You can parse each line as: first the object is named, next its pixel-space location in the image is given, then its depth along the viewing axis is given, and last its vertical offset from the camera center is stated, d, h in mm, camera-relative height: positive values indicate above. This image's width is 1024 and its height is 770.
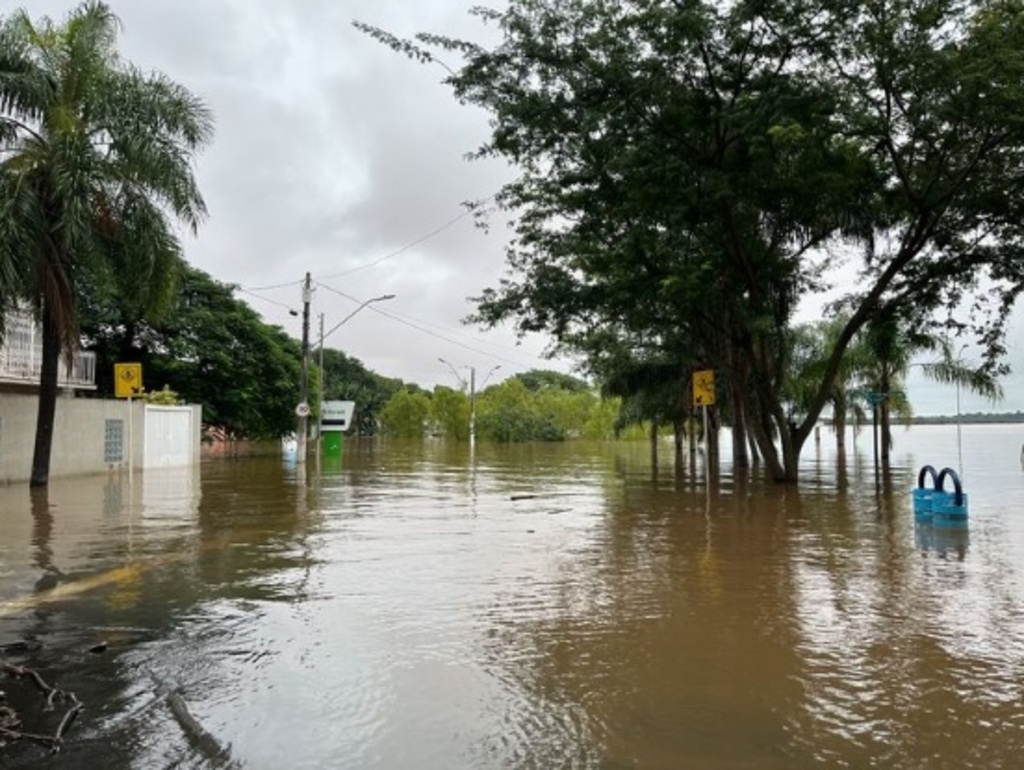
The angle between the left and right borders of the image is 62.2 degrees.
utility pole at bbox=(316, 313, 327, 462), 37688 +373
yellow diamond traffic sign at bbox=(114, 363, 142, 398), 18938 +1319
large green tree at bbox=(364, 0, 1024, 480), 15148 +5547
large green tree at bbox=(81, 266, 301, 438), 39062 +3977
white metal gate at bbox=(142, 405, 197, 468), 26594 +1
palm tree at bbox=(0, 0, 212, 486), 17016 +5536
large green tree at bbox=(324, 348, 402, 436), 83438 +5046
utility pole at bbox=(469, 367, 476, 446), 66062 +3470
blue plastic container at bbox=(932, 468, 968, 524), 12375 -1065
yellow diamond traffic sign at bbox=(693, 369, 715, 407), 16750 +970
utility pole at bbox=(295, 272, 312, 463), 27891 +1641
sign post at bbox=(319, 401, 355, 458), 37812 +638
